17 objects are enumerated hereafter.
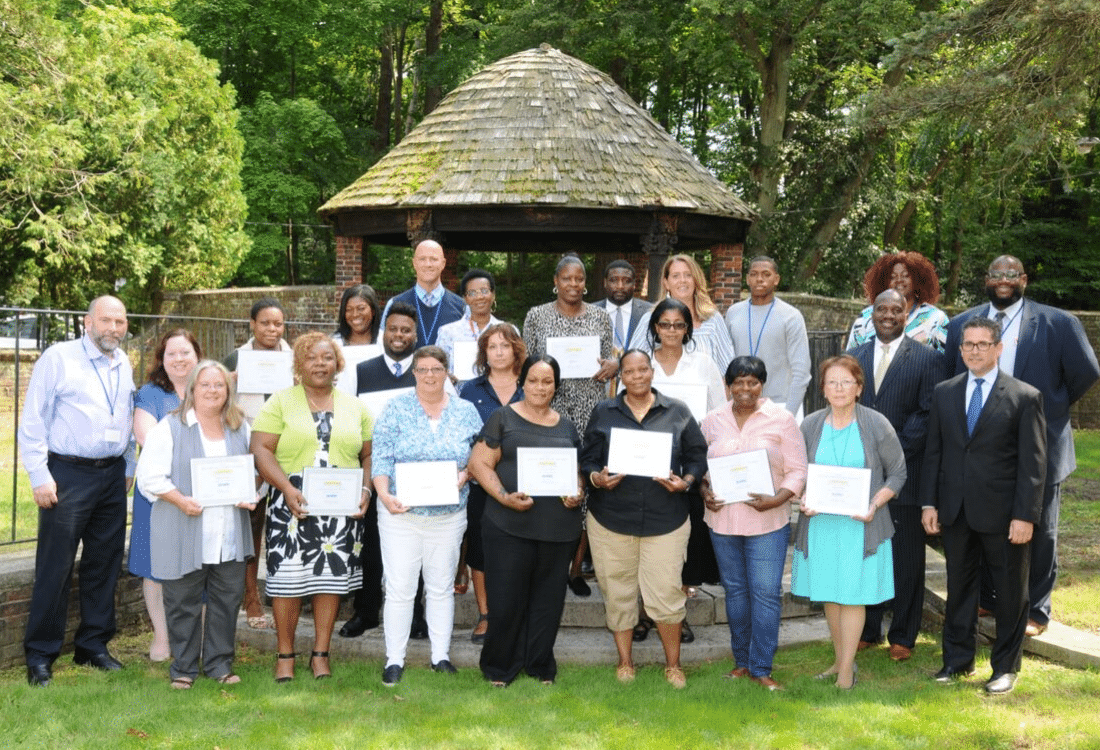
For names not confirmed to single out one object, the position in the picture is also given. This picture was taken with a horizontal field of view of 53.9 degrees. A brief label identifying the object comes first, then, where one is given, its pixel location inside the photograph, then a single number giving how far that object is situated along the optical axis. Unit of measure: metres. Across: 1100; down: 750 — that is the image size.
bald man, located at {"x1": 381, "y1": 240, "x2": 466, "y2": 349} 7.02
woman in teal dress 5.61
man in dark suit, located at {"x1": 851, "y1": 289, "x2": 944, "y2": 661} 6.18
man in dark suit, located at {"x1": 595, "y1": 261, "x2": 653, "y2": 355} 6.59
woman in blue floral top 5.66
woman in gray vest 5.61
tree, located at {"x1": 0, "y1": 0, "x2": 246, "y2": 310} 16.91
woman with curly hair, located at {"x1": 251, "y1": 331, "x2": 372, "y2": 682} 5.70
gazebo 11.82
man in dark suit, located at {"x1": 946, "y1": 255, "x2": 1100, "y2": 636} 6.30
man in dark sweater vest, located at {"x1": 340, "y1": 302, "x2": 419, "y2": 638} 6.23
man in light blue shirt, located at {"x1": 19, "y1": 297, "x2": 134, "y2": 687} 5.75
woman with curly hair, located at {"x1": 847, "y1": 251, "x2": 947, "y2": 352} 6.60
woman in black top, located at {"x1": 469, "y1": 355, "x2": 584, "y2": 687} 5.60
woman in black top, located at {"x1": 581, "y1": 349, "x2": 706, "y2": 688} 5.63
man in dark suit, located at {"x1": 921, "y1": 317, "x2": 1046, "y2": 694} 5.54
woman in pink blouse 5.59
